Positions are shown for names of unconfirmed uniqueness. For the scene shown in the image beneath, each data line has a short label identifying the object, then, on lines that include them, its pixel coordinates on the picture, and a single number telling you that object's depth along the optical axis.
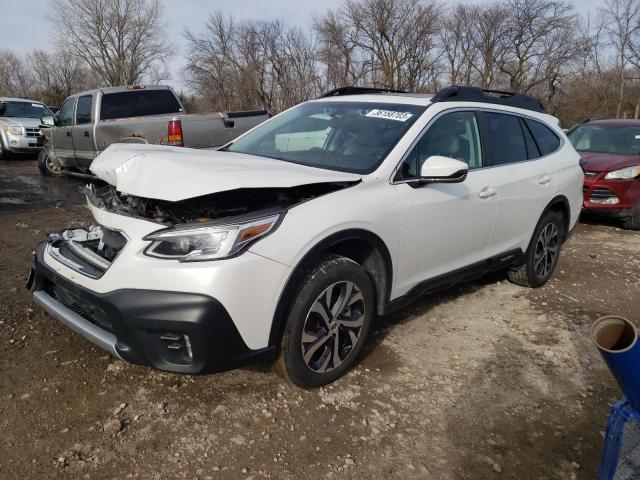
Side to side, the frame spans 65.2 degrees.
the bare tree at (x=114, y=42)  43.25
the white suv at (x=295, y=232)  2.36
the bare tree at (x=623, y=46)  34.78
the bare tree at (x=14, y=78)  55.22
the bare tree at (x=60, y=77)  45.30
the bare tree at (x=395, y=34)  33.50
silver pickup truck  7.62
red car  7.51
